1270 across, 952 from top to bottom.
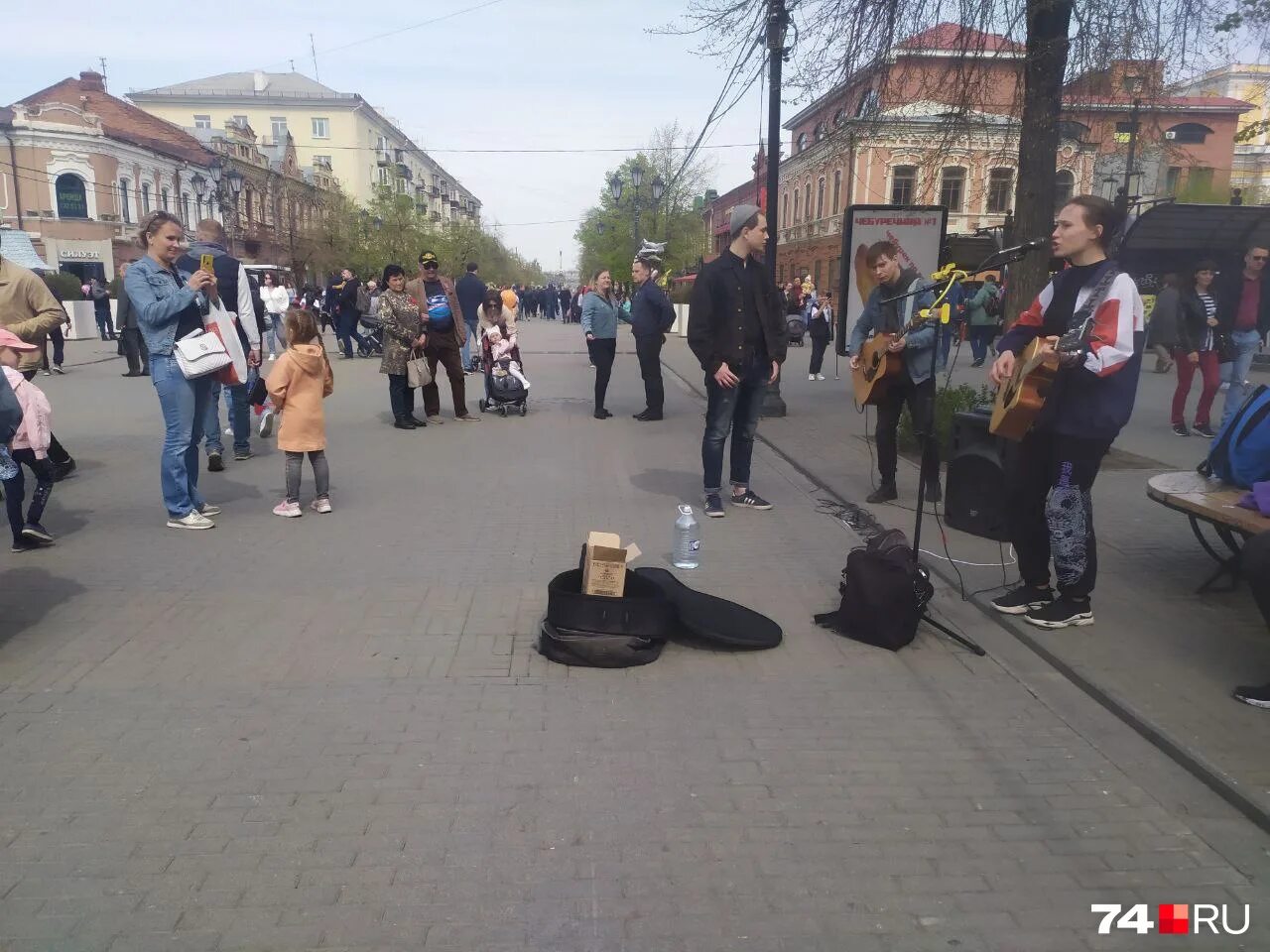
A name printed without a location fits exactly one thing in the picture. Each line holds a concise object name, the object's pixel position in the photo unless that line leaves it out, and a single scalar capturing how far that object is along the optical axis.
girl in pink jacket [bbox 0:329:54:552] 6.06
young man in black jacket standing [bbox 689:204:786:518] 6.70
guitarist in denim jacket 6.79
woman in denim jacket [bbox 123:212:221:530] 6.41
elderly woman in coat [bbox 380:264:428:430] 10.96
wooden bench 4.40
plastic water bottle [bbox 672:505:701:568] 5.73
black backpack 4.61
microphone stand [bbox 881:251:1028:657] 4.60
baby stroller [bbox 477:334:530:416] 12.71
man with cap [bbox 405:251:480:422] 11.31
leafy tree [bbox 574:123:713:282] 52.77
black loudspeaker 6.35
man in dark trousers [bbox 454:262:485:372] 17.72
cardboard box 4.53
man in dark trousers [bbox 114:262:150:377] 16.78
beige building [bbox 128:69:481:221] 82.56
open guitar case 4.37
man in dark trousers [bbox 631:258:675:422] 11.98
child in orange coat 6.99
